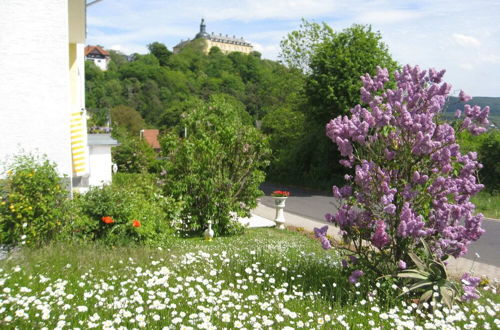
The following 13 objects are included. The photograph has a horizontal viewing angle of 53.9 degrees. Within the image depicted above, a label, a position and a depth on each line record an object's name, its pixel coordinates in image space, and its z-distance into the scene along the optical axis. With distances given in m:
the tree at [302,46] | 32.72
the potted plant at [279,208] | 14.91
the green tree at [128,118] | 68.38
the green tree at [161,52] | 110.86
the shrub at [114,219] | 8.79
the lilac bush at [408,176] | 5.77
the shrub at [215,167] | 12.60
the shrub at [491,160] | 22.79
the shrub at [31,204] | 8.16
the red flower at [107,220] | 8.74
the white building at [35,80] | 9.98
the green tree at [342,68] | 26.28
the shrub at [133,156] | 36.47
